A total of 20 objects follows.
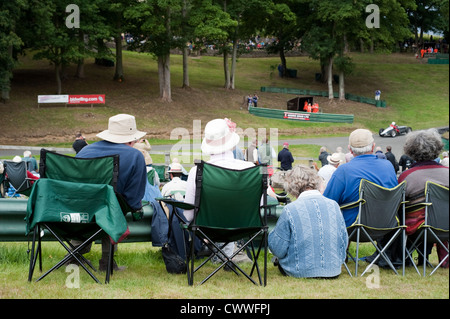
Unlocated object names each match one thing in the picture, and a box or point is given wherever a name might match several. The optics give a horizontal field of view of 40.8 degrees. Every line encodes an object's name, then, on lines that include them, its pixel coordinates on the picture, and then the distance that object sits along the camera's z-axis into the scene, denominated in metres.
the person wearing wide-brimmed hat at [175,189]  7.61
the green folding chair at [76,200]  5.66
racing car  41.00
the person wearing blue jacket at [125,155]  6.21
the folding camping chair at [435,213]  6.56
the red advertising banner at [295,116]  45.16
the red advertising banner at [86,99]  41.81
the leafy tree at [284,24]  52.21
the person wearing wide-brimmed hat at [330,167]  12.18
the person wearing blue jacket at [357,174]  6.81
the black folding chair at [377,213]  6.52
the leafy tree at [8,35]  36.97
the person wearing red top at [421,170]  6.78
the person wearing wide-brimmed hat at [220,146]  6.35
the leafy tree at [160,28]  43.41
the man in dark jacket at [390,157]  21.00
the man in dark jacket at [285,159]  22.75
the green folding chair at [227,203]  5.76
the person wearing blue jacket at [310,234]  6.22
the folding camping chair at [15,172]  17.12
